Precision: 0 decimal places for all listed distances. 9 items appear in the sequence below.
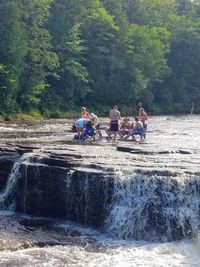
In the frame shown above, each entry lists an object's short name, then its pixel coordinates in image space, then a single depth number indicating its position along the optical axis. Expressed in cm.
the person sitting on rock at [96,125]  2815
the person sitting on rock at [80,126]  2745
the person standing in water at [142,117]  2959
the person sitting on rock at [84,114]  2999
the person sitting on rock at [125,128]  2867
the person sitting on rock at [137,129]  2763
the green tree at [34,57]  4700
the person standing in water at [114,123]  2755
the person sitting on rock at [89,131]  2727
